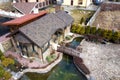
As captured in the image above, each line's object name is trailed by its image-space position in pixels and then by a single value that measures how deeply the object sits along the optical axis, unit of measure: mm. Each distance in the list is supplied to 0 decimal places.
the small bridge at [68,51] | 13444
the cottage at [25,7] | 19927
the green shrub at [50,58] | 12922
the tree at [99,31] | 15684
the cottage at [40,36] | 11922
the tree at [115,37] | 14901
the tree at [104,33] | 15412
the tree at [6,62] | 11791
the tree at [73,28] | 17087
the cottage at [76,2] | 24442
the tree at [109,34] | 15216
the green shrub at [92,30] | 15952
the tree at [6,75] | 10322
